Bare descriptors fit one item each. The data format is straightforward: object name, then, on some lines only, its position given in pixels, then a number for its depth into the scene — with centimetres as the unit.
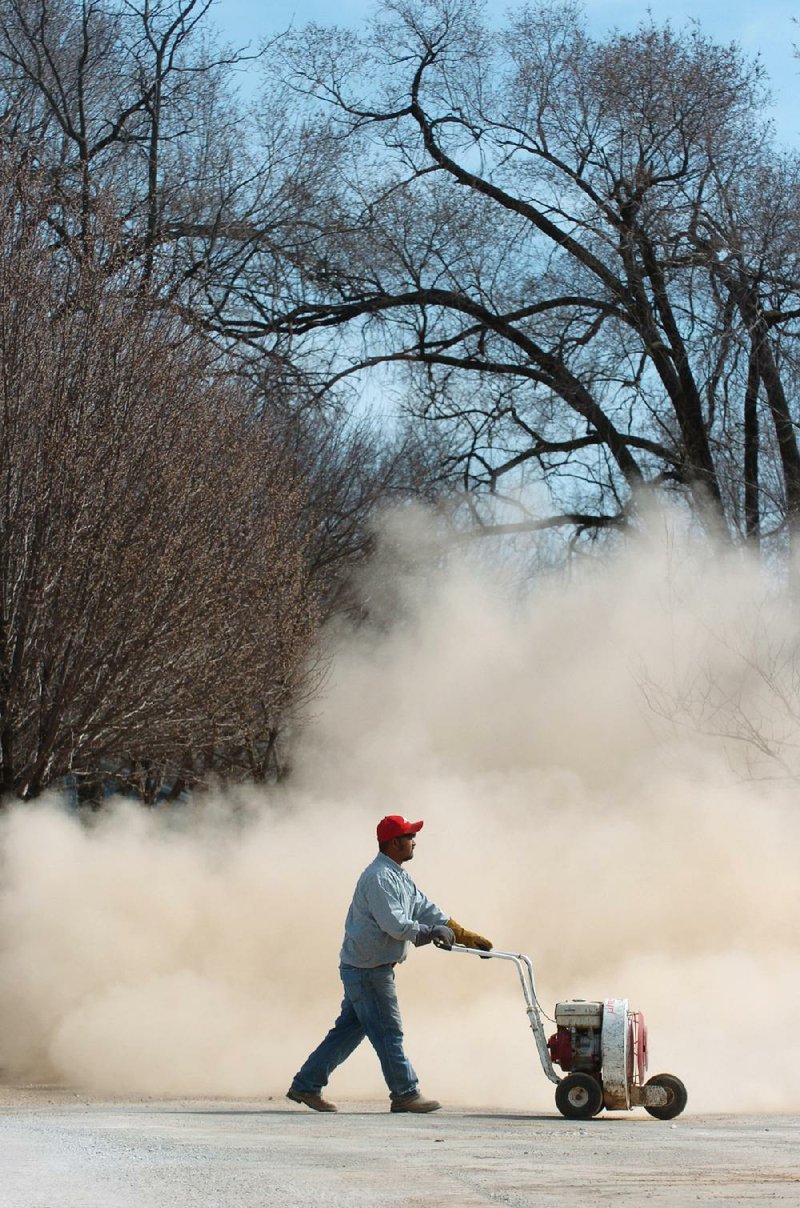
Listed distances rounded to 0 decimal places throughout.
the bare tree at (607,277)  4262
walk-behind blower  1731
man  1834
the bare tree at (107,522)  2820
